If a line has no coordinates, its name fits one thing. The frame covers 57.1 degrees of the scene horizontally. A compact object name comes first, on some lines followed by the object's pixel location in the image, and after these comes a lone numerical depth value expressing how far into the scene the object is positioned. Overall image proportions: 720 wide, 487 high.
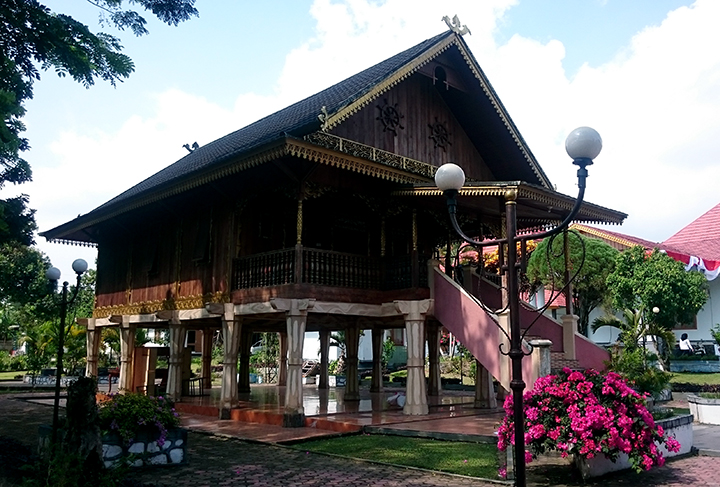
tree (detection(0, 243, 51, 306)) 24.42
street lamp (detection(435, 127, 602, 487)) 5.25
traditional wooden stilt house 13.27
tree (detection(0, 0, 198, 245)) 9.62
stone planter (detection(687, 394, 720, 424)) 13.65
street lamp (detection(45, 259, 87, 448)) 9.25
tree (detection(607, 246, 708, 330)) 23.98
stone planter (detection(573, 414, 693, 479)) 7.96
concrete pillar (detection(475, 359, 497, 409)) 16.03
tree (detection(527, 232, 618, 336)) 27.28
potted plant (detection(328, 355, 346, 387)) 27.12
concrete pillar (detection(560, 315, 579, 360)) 14.86
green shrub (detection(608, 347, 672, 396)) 13.55
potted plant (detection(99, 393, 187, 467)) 8.73
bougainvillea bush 7.51
